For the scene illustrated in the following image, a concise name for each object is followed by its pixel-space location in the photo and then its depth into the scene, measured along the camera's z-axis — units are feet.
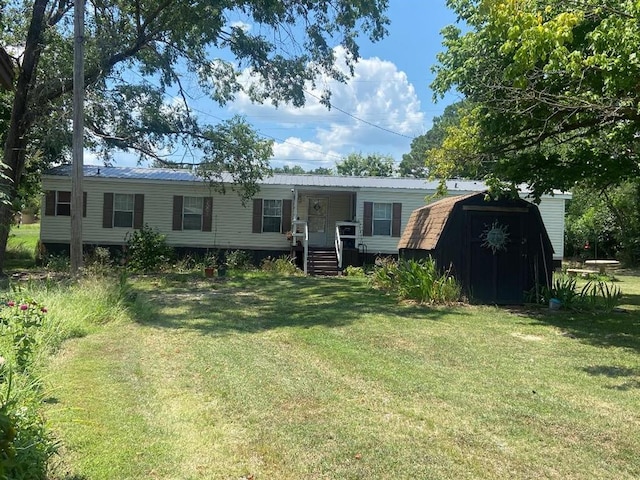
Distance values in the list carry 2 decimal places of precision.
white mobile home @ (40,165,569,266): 63.67
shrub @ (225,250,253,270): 62.82
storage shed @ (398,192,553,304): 37.40
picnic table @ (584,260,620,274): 79.80
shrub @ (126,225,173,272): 59.77
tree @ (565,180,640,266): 84.38
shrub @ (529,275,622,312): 35.45
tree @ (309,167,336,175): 234.79
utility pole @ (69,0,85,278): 39.63
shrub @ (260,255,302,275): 59.57
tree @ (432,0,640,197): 19.83
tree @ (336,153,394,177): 192.85
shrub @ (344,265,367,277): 58.39
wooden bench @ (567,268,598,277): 62.76
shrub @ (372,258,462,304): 36.37
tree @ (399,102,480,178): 213.25
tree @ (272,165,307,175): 228.22
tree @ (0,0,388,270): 48.49
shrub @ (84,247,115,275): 52.30
